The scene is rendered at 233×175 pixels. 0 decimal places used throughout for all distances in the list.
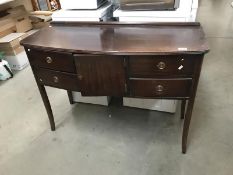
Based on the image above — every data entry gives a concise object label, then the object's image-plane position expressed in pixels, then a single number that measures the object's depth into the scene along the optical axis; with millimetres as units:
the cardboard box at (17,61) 2539
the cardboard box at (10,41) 2410
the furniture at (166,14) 1397
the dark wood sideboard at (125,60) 1077
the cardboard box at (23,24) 2788
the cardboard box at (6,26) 2562
